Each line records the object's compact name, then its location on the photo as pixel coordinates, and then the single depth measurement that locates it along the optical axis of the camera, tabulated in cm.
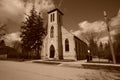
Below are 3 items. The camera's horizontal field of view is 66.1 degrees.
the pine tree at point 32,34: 3148
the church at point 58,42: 2436
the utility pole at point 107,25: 1353
